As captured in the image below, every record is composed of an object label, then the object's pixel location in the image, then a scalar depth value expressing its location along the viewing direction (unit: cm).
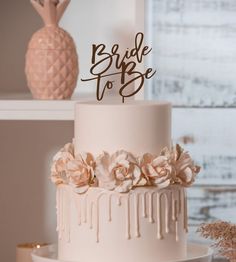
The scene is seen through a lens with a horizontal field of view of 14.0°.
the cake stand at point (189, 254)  153
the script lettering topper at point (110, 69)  220
